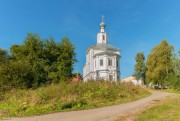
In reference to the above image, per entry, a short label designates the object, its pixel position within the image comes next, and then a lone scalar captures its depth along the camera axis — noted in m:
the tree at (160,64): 26.15
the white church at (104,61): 29.34
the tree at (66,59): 15.69
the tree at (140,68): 34.25
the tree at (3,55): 19.30
